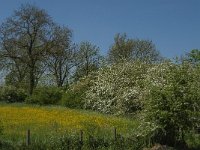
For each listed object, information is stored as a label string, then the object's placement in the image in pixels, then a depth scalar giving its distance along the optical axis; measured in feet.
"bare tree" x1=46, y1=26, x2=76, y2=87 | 142.74
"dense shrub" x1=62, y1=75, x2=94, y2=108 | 101.46
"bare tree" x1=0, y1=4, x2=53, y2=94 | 138.84
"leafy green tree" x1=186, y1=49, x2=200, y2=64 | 145.78
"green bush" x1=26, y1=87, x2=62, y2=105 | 111.42
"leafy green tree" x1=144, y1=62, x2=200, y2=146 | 52.28
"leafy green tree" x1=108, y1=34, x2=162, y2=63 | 166.55
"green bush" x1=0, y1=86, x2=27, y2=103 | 120.58
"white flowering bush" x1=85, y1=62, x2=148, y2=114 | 82.63
